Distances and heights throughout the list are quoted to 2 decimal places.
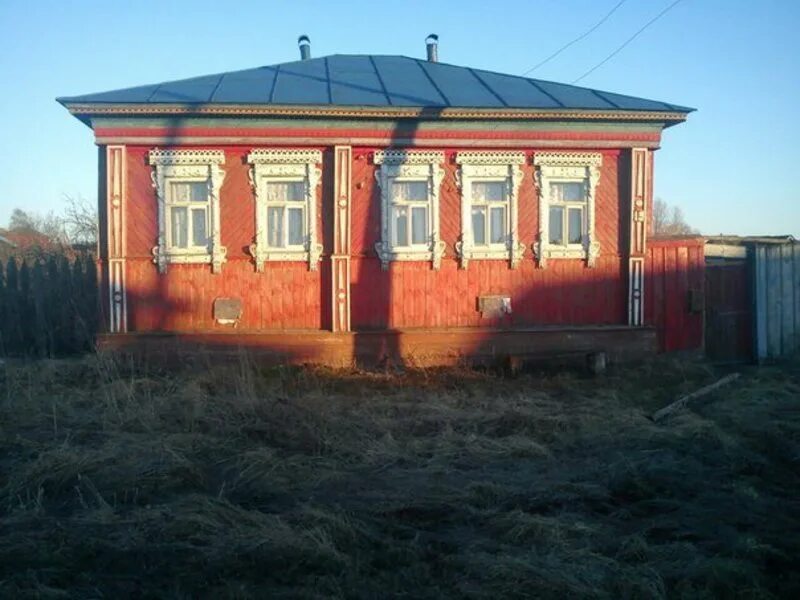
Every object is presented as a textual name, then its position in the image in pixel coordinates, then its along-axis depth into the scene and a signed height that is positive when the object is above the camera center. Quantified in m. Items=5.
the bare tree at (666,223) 57.61 +5.39
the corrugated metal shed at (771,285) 12.70 -0.09
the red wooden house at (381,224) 11.72 +0.99
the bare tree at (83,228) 22.17 +1.76
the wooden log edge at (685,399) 8.24 -1.50
